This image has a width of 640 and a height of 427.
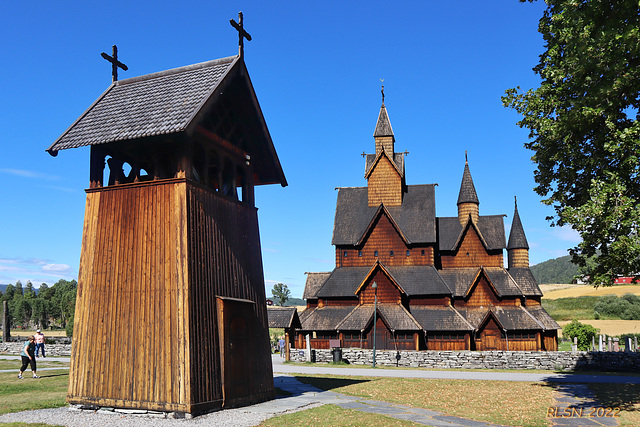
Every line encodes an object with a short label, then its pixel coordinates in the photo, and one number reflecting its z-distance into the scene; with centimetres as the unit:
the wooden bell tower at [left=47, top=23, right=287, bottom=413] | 1320
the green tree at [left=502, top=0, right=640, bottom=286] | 1390
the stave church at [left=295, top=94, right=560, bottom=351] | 3872
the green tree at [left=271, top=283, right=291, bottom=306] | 12501
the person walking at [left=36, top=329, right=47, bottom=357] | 2869
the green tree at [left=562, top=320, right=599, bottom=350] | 4181
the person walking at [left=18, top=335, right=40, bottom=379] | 2195
